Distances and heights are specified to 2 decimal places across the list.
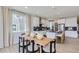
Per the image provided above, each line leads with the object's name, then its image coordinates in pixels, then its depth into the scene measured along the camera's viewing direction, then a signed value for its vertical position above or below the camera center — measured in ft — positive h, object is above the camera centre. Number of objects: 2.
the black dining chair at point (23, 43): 3.56 -1.07
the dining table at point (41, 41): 3.57 -0.91
